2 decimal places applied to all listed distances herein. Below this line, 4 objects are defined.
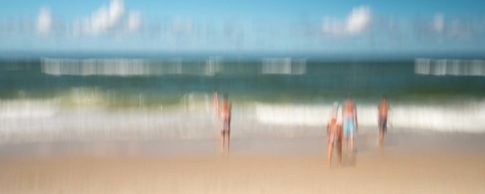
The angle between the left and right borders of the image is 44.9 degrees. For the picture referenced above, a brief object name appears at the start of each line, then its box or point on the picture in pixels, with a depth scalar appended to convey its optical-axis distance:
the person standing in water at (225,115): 13.21
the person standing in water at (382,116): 14.62
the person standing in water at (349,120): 12.45
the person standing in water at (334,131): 11.18
